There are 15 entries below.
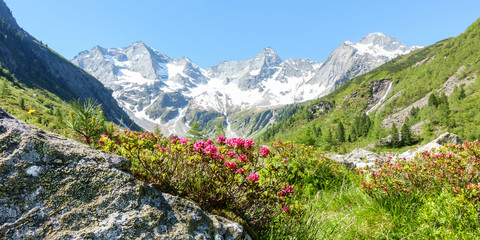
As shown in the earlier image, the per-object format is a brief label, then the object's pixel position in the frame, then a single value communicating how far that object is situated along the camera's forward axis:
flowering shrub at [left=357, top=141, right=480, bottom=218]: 4.57
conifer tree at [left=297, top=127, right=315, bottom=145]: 45.53
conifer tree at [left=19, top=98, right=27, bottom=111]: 73.91
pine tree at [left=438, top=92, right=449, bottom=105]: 100.07
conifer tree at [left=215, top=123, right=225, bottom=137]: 64.69
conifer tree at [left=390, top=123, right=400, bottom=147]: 92.56
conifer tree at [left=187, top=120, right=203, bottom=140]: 59.25
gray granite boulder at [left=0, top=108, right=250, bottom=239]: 1.64
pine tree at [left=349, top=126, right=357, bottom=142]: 115.94
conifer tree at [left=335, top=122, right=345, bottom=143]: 115.69
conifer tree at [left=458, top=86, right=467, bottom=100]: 97.62
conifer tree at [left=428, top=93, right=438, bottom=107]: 102.69
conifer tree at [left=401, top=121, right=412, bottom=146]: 90.69
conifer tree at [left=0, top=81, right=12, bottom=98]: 81.72
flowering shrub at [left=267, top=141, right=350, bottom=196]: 6.88
